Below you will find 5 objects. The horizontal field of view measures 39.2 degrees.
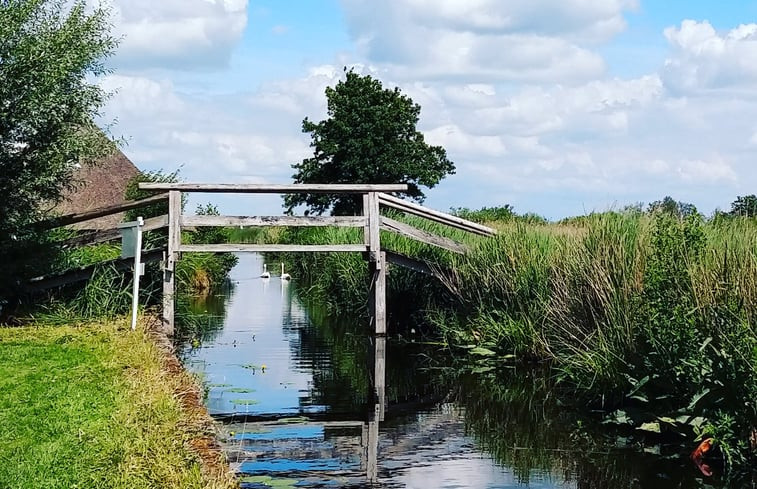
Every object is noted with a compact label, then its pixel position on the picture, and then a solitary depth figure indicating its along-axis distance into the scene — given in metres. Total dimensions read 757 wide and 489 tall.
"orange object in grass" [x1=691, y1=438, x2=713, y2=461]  9.88
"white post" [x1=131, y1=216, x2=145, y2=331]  15.02
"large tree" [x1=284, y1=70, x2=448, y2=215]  45.53
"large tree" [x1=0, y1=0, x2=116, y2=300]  14.91
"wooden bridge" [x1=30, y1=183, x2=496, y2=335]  17.92
